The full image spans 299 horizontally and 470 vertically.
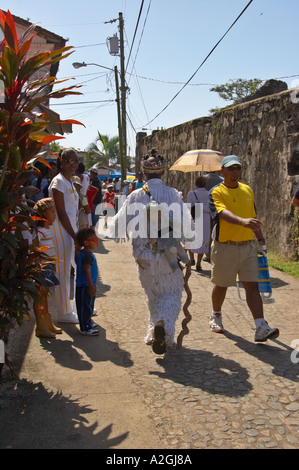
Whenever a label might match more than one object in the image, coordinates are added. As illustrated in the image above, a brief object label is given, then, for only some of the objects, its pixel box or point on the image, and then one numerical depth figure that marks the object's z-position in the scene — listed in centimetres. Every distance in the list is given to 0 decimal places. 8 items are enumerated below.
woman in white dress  545
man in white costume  477
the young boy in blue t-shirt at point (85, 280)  537
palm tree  5544
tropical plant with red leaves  343
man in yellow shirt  511
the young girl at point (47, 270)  513
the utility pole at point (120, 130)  2820
